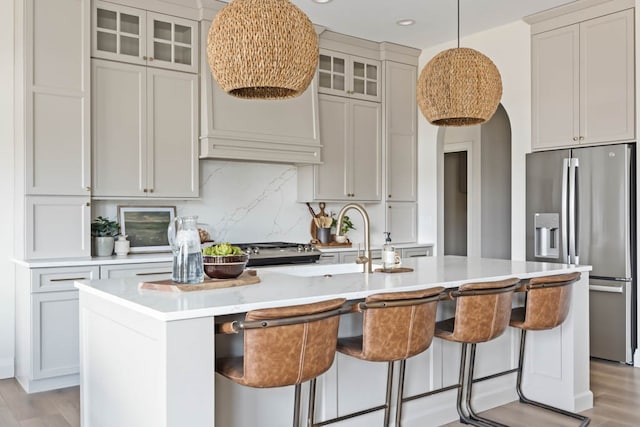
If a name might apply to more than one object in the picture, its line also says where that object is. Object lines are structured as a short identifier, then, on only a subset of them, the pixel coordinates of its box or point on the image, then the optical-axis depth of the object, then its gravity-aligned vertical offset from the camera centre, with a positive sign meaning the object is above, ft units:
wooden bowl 8.63 -0.80
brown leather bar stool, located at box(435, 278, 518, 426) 9.18 -1.59
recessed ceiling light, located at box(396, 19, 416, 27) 17.46 +5.83
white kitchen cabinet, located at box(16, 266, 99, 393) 12.53 -2.53
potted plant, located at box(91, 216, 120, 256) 14.24 -0.54
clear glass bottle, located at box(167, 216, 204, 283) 8.18 -0.61
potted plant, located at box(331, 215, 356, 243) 19.04 -0.48
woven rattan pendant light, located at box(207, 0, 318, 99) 7.41 +2.20
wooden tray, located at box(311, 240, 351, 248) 18.34 -1.03
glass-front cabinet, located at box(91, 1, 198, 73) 14.16 +4.48
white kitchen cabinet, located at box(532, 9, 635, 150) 14.98 +3.58
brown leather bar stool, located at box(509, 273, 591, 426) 10.23 -1.63
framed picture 15.25 -0.34
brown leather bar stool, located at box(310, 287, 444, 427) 7.97 -1.59
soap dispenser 10.76 -0.83
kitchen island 6.59 -2.07
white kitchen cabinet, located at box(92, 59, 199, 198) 14.08 +2.07
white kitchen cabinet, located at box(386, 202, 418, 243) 20.15 -0.29
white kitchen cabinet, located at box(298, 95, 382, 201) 18.37 +1.89
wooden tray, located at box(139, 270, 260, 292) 7.89 -1.02
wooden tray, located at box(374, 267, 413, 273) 10.59 -1.06
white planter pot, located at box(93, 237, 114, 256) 14.21 -0.82
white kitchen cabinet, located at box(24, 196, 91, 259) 12.98 -0.33
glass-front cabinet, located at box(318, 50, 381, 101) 18.48 +4.53
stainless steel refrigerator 14.76 -0.40
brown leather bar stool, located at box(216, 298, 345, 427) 6.76 -1.58
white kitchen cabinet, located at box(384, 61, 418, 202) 19.95 +2.85
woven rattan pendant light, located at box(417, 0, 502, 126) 10.18 +2.28
